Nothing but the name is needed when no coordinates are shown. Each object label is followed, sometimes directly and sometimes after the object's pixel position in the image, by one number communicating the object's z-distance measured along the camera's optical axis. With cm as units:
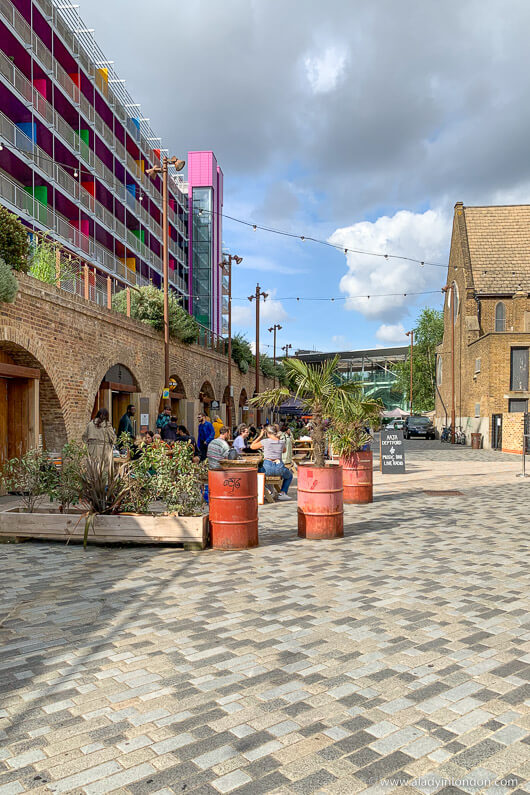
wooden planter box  722
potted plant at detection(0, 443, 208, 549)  726
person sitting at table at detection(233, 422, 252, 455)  1480
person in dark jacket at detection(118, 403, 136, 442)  1366
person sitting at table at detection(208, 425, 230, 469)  1035
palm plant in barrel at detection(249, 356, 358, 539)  794
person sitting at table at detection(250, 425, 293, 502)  1148
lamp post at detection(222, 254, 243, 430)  2967
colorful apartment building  2552
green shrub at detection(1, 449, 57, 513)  788
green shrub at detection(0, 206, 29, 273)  1108
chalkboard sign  1738
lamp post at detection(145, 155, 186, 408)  1806
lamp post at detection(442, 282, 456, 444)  4039
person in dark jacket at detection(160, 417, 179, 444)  1441
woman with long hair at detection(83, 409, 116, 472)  1040
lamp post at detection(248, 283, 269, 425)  3912
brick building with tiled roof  3725
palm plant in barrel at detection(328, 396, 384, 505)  1136
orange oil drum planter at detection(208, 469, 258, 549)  721
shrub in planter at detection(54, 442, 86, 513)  764
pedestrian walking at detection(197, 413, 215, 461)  1459
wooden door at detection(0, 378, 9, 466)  1195
